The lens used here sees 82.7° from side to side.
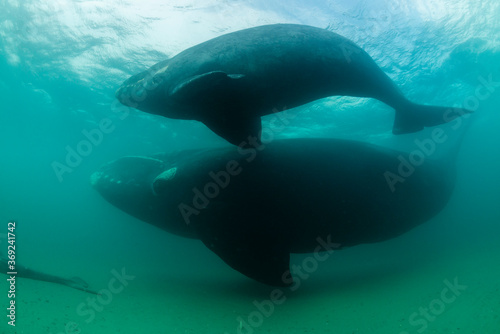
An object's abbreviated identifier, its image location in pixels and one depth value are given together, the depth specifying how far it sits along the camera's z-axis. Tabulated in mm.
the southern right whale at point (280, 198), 5625
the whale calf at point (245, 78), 4016
